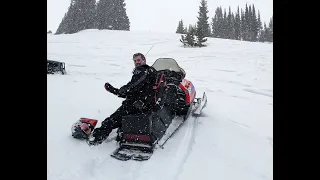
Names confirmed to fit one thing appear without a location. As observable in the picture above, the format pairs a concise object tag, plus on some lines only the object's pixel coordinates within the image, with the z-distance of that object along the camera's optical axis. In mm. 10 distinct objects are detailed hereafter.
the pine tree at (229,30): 55906
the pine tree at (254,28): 52312
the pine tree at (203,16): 40844
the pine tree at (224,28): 55800
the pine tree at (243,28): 56594
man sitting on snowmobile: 4129
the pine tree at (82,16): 42594
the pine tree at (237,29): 56028
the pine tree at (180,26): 47891
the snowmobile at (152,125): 4039
